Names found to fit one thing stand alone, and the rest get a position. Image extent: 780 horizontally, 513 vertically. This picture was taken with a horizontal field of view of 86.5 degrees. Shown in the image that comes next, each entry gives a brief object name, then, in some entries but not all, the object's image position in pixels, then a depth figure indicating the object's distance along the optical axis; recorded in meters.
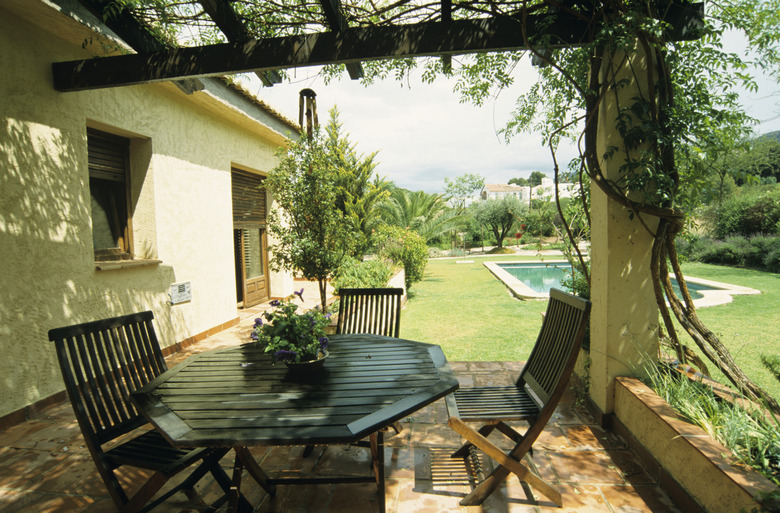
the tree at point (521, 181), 102.94
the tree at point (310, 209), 5.30
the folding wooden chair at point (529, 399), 2.16
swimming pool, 8.00
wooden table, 1.65
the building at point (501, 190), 75.64
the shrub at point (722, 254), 14.07
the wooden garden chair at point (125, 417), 1.93
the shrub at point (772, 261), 12.23
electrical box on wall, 5.39
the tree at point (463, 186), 41.00
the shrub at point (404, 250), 10.91
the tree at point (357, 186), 12.70
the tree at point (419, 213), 15.91
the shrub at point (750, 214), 14.75
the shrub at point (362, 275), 7.04
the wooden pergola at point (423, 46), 3.01
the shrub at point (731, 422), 1.92
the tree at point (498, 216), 26.59
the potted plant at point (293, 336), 2.12
